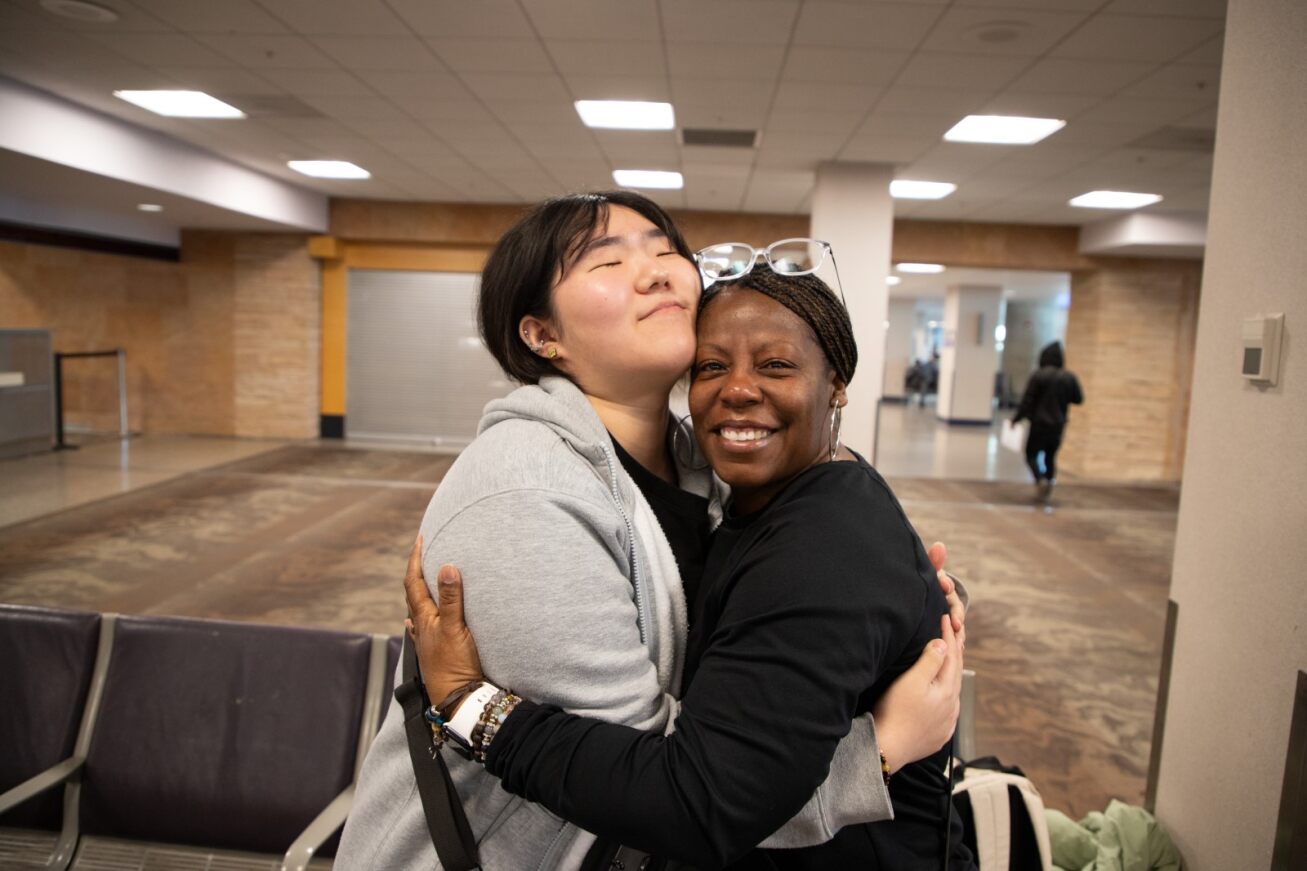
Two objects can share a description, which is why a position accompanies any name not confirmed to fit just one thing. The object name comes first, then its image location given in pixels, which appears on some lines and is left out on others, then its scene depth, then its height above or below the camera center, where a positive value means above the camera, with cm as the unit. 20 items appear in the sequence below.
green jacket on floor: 233 -133
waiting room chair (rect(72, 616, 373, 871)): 226 -112
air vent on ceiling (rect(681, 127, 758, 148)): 793 +201
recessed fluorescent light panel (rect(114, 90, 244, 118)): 743 +198
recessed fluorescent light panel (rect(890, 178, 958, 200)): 1015 +206
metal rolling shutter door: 1409 -37
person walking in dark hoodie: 1020 -41
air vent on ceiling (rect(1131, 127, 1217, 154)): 719 +201
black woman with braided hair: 90 -34
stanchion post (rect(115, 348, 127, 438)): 1312 -109
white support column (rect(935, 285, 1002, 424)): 1930 +11
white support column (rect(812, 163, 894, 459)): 916 +118
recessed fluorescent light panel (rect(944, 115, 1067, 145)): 716 +202
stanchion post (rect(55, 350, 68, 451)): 1117 -133
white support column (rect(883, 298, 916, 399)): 2642 +46
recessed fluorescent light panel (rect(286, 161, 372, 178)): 1039 +203
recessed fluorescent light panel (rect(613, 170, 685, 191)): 1020 +205
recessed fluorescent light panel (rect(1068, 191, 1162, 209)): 1023 +206
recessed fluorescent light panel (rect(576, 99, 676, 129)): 715 +200
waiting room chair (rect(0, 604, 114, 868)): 226 -109
